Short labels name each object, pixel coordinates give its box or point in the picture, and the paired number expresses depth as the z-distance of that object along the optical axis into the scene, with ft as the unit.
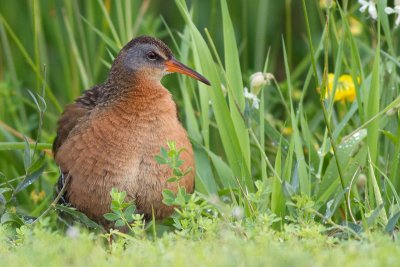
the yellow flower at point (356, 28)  37.52
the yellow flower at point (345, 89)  30.53
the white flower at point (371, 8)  27.50
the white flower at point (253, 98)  27.68
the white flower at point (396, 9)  26.73
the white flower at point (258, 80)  27.04
